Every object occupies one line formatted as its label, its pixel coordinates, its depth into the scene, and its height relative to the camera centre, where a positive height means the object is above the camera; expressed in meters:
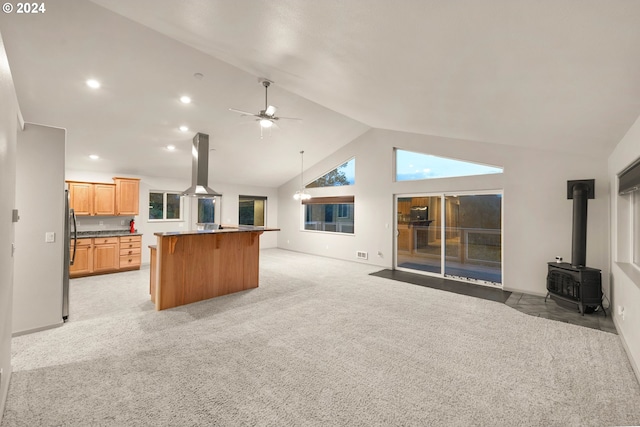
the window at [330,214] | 7.87 +0.05
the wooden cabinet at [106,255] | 5.63 -0.90
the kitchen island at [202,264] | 3.90 -0.79
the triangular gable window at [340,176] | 7.77 +1.17
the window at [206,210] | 8.23 +0.14
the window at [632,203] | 2.87 +0.17
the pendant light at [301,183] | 7.44 +1.06
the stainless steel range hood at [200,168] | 5.27 +0.92
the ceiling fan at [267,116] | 3.74 +1.36
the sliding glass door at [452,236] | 5.21 -0.40
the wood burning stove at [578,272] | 3.65 -0.75
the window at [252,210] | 9.36 +0.17
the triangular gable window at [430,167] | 5.38 +1.06
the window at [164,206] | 7.41 +0.23
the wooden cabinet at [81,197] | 5.83 +0.35
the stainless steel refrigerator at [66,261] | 3.44 -0.61
